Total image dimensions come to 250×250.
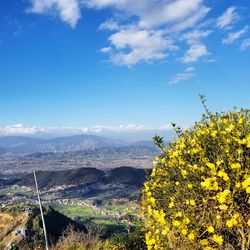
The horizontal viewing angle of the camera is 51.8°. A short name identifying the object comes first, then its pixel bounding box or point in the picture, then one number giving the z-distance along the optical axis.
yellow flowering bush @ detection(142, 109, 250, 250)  3.98
